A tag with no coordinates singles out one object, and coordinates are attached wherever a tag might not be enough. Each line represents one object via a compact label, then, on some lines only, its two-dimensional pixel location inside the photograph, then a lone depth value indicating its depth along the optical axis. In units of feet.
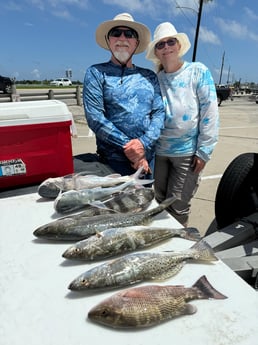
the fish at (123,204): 6.14
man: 7.85
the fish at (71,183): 6.90
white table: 3.51
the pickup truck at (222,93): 82.23
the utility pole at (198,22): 84.53
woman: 8.91
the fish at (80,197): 6.29
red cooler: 6.86
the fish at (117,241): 4.73
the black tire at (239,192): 10.73
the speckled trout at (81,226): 5.31
